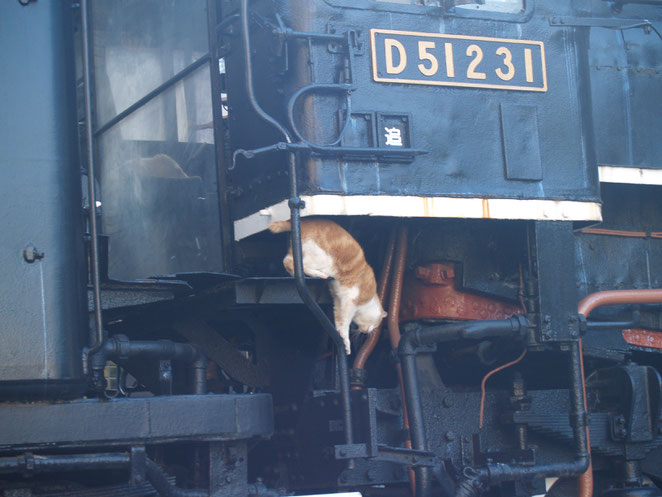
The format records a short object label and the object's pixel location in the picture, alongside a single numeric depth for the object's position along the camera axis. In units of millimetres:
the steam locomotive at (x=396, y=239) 7336
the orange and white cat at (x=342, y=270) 7352
